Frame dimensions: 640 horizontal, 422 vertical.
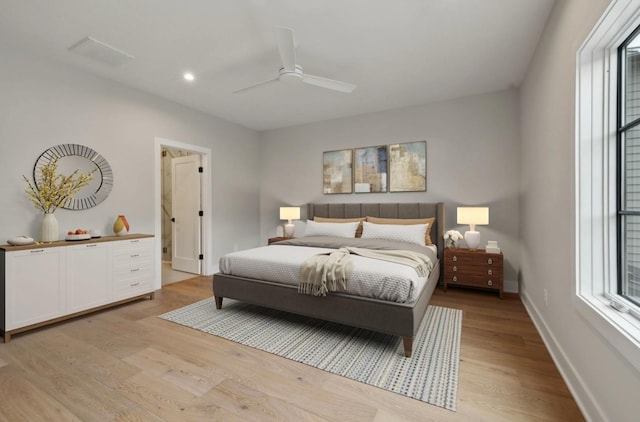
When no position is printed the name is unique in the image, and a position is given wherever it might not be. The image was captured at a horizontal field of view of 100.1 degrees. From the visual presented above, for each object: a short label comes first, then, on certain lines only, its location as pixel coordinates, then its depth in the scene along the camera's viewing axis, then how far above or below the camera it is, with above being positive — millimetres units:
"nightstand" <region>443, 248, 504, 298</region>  3292 -740
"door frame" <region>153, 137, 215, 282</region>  4434 +34
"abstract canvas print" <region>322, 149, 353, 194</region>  4648 +689
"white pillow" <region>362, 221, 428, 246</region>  3510 -298
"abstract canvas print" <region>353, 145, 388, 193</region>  4372 +685
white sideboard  2332 -689
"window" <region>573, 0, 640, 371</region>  1323 +217
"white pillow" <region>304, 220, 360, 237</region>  3971 -289
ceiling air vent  2488 +1556
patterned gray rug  1764 -1120
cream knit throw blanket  2312 -522
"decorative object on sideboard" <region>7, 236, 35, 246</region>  2438 -283
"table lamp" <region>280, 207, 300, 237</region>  4793 -89
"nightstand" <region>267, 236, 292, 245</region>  4785 -520
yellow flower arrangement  2672 +219
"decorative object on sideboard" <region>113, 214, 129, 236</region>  3205 -193
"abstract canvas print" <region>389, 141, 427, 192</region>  4102 +679
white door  4617 -54
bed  2039 -822
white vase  2625 -181
